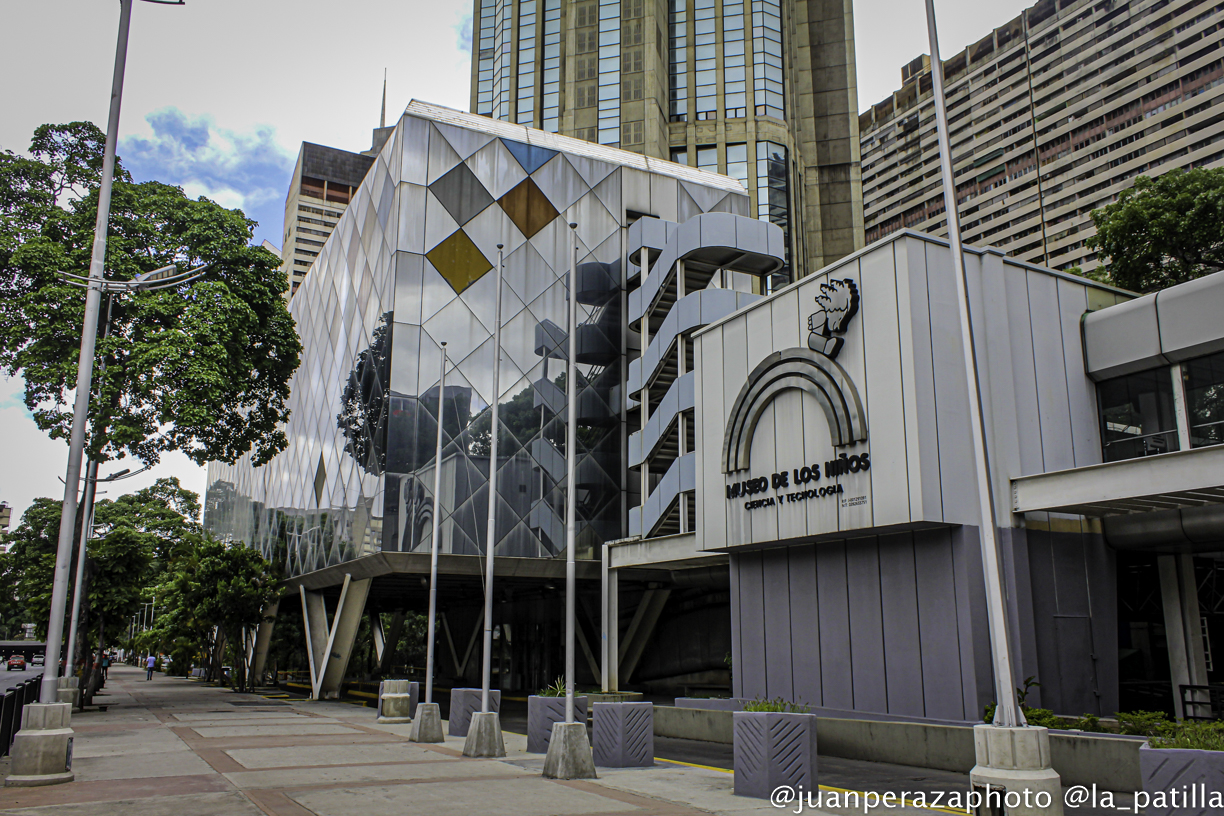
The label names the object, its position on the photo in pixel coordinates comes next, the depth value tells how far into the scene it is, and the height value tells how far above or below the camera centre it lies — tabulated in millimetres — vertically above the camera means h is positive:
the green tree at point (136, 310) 29719 +10044
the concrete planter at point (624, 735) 16250 -2153
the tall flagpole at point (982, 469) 10414 +1722
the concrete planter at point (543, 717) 18453 -2082
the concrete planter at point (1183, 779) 8336 -1556
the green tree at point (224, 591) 43950 +1085
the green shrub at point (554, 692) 19625 -1698
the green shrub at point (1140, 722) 13477 -1655
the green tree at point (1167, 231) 29172 +12035
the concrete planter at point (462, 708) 21969 -2254
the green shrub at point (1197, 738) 9070 -1289
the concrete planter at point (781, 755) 12719 -1966
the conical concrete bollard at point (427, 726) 20719 -2515
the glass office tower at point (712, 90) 66188 +38989
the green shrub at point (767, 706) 13922 -1427
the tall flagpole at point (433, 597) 22728 +389
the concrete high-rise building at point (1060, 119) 103125 +61930
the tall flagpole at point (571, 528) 15164 +1500
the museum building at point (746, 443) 18031 +4305
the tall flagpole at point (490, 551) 18328 +1276
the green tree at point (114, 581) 33094 +1225
